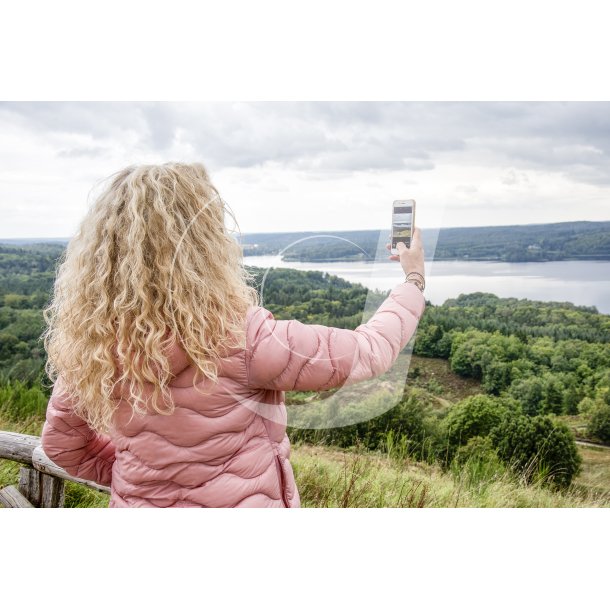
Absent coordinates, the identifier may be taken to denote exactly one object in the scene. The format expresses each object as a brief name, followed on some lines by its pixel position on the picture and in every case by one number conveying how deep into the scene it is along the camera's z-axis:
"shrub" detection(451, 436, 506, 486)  3.22
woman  1.23
